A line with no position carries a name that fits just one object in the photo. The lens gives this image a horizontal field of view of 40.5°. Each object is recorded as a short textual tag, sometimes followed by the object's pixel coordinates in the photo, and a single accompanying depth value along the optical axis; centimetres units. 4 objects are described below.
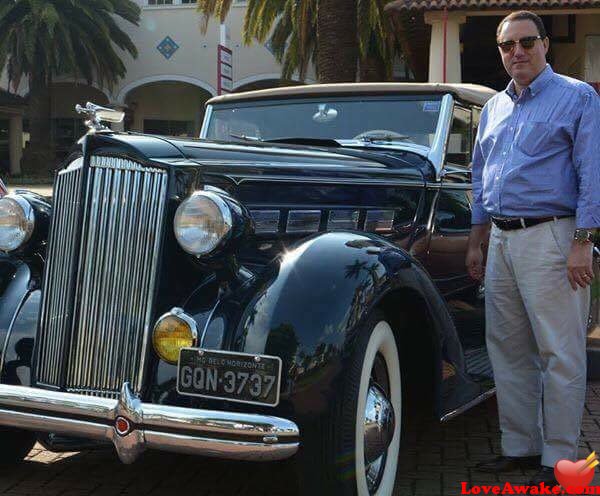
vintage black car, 245
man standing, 296
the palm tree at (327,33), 1267
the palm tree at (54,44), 2416
